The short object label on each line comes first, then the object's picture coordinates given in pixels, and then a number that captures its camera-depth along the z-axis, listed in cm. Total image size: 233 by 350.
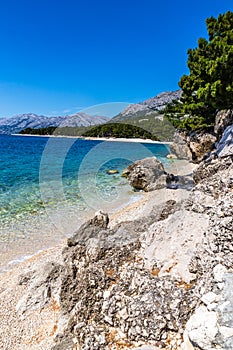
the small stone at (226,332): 266
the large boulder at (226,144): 845
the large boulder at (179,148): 3992
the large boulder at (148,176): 1907
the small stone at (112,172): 2902
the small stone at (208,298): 314
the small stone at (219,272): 330
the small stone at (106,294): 447
